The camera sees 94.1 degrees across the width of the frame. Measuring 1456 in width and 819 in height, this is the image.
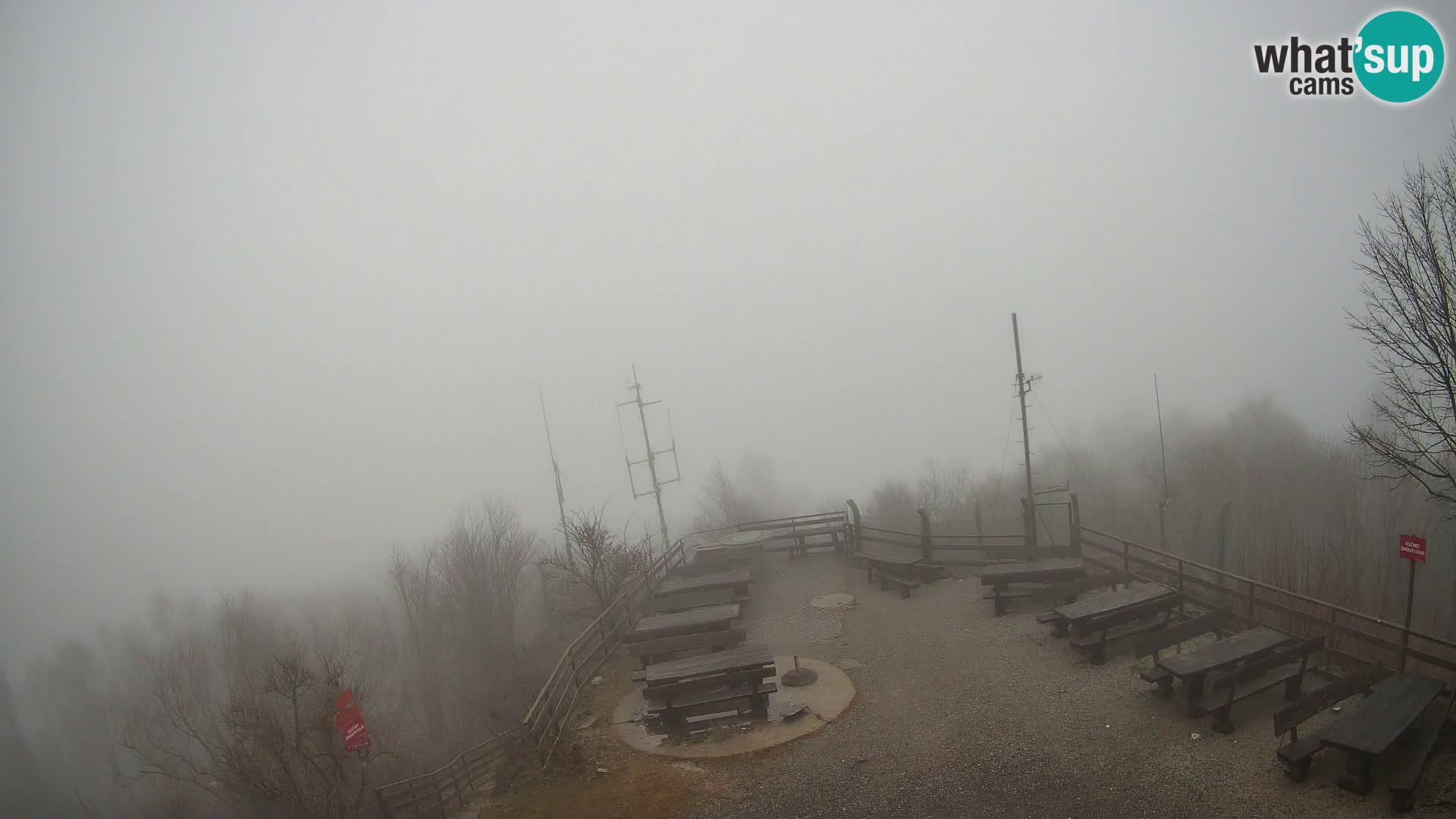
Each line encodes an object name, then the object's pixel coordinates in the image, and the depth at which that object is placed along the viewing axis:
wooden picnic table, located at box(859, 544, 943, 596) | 17.50
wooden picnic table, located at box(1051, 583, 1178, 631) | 11.72
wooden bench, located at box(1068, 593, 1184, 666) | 11.45
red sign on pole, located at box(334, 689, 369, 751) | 10.56
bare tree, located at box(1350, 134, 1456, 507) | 9.73
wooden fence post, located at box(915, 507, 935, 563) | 17.97
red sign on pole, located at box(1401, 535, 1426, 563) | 9.05
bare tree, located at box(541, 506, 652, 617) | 16.70
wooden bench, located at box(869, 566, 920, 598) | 16.88
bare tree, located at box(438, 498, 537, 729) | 42.94
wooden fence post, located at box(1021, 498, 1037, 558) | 17.94
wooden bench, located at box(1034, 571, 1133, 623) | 14.30
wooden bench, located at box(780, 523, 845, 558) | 21.62
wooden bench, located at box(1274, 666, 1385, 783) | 7.57
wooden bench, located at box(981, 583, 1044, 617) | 14.53
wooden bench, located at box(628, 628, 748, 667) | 13.48
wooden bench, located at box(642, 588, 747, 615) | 16.50
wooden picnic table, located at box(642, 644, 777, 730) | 10.93
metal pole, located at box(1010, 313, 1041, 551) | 18.00
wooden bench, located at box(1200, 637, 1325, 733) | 8.94
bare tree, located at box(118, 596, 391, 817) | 13.82
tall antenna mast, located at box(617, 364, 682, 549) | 33.69
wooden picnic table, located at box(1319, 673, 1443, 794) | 7.20
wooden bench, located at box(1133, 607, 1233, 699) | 11.02
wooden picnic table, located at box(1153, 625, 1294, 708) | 9.21
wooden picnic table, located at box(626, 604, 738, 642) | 13.70
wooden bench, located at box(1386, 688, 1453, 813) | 6.93
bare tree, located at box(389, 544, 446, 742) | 43.53
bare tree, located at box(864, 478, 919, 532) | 51.66
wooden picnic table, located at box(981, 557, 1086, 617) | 14.58
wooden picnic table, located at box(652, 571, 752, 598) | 16.95
